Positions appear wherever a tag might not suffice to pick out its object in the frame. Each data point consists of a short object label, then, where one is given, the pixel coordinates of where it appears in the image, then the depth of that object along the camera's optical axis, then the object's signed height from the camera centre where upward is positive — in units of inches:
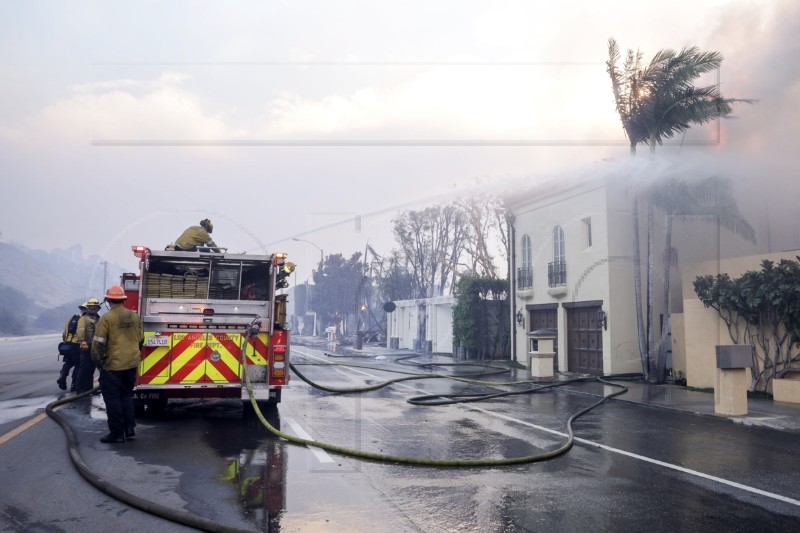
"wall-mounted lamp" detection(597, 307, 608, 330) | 775.7 +22.0
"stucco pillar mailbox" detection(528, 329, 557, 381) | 739.4 -22.7
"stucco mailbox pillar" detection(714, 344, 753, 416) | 452.4 -28.1
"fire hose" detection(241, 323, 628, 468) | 271.9 -53.4
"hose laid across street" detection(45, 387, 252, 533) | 183.6 -54.3
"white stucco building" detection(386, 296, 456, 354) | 1388.3 +19.2
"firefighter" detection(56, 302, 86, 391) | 509.7 -17.8
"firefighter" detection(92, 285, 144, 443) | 304.5 -15.2
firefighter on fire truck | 417.4 +58.7
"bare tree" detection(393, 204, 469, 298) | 1764.3 +255.5
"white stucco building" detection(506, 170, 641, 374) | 772.6 +83.3
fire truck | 370.0 -0.3
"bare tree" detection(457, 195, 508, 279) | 1662.2 +277.5
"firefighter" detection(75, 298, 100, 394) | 471.6 -19.5
